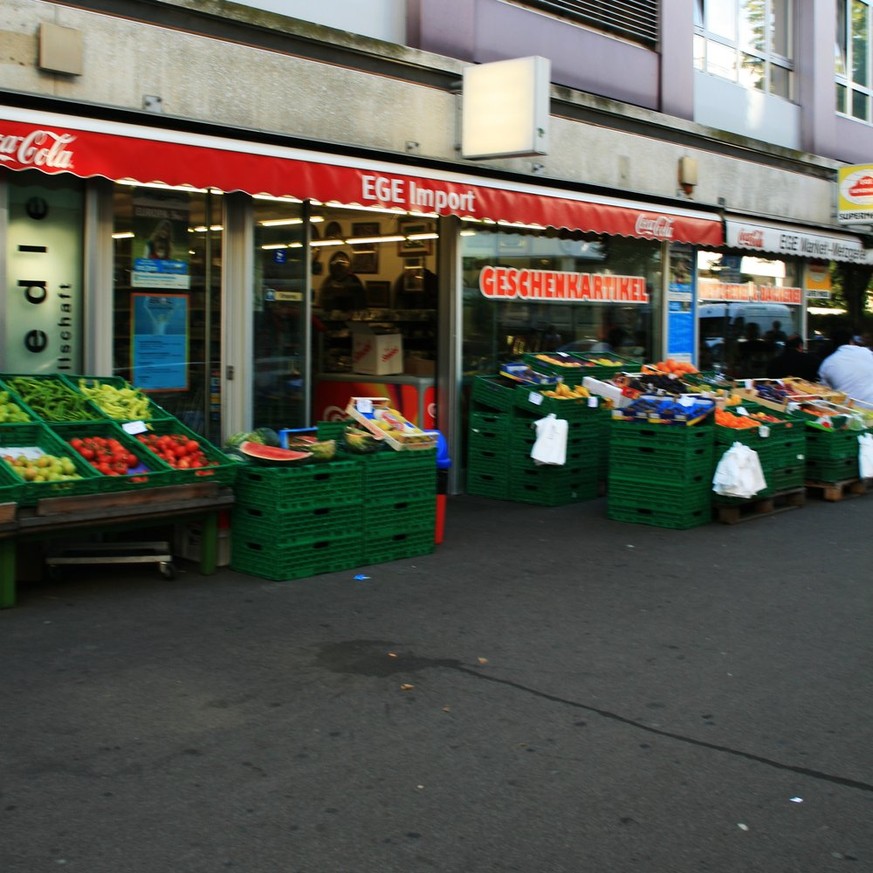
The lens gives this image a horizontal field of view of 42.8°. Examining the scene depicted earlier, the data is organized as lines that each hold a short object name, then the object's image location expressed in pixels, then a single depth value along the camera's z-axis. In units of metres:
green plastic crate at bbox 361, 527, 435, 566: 8.30
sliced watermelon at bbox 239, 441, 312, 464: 7.82
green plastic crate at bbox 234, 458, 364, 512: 7.56
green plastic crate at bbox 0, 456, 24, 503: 6.52
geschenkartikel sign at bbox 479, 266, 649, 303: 12.30
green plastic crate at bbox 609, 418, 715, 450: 9.87
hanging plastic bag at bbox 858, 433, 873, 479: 12.43
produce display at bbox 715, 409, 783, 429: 10.53
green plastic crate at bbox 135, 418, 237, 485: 7.43
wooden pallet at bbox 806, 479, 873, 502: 12.11
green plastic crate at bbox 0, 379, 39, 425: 7.36
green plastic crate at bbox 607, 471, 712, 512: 10.00
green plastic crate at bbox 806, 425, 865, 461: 12.12
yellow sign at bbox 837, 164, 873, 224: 18.28
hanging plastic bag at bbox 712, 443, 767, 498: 10.03
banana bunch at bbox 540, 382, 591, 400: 11.25
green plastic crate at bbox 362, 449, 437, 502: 8.16
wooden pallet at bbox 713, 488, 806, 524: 10.41
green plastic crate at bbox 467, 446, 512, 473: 11.51
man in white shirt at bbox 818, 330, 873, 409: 14.36
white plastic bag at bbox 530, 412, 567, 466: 10.70
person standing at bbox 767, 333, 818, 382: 15.12
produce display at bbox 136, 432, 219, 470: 7.57
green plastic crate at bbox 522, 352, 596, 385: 12.02
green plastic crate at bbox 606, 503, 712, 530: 10.05
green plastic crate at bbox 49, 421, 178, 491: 7.05
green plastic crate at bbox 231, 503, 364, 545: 7.66
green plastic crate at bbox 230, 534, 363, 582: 7.70
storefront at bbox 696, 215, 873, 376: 16.11
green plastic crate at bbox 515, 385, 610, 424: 10.99
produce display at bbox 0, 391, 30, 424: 7.28
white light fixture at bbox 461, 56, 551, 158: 10.74
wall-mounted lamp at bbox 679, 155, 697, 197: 14.84
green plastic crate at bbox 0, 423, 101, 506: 6.67
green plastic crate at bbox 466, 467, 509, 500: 11.55
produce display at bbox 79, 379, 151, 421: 7.94
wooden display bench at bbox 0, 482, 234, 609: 6.63
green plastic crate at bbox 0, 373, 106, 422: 7.64
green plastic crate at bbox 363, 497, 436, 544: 8.25
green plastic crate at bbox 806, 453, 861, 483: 12.12
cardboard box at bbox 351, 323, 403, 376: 12.15
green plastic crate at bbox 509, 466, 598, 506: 11.17
